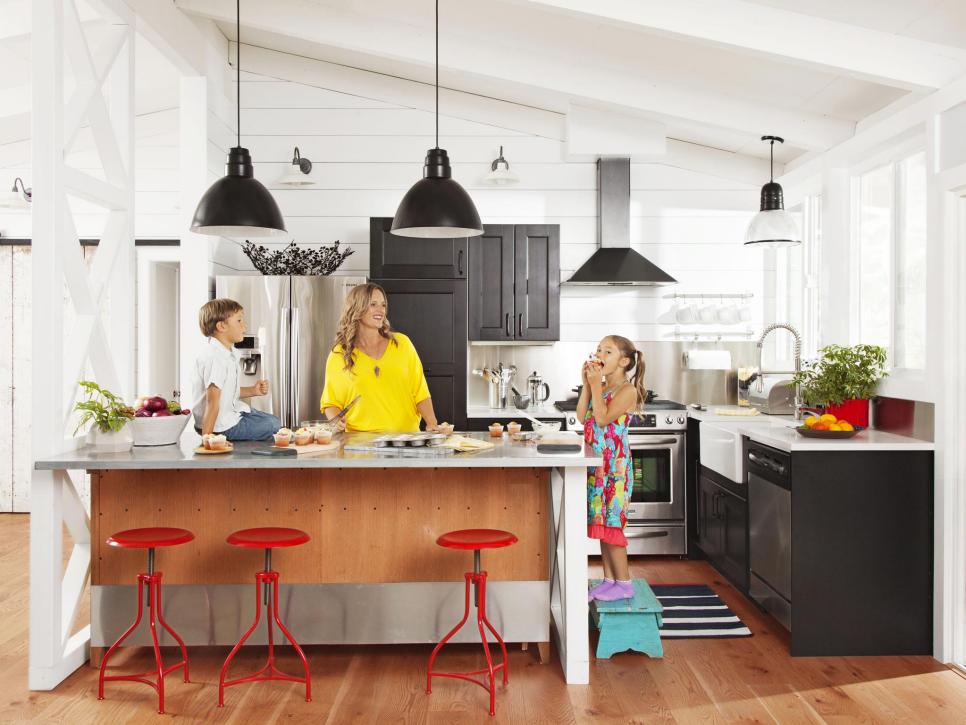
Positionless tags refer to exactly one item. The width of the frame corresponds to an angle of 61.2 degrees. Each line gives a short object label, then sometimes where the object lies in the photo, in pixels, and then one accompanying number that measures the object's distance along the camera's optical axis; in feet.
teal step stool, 12.03
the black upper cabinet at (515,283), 18.45
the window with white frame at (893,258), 13.66
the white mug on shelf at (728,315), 18.72
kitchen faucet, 15.81
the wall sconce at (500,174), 18.92
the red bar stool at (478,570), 10.26
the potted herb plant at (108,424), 11.25
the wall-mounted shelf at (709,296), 20.06
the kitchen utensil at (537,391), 19.78
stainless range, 17.84
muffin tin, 11.00
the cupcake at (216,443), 10.82
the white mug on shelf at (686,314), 19.22
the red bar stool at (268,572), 10.34
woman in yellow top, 13.70
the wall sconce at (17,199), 18.69
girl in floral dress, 12.48
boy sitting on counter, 11.80
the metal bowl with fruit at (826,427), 12.55
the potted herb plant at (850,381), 14.17
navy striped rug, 13.20
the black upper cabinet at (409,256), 17.99
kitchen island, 11.86
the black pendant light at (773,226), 15.69
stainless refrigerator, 17.35
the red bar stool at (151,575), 10.34
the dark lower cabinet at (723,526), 14.71
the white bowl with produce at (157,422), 11.41
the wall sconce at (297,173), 19.21
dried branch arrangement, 18.15
